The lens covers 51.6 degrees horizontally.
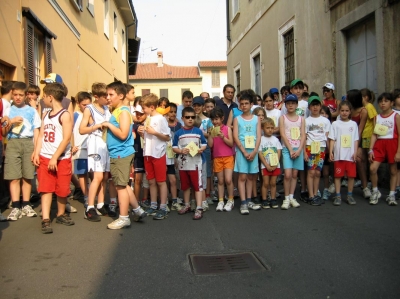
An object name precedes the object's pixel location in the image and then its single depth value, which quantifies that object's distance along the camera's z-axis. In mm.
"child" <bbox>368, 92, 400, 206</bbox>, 6453
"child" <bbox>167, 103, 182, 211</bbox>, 6367
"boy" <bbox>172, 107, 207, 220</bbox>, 5902
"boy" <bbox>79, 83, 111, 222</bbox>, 5543
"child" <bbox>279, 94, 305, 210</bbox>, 6434
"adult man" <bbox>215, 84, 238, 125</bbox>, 7469
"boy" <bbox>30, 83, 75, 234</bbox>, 5211
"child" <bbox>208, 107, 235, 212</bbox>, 6246
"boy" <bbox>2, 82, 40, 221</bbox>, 5848
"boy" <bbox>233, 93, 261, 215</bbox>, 6238
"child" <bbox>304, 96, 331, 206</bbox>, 6582
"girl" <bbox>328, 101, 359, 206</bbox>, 6570
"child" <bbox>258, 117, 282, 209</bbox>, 6336
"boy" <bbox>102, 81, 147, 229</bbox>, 5180
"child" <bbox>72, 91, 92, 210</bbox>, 6422
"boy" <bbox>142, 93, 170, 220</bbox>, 5840
